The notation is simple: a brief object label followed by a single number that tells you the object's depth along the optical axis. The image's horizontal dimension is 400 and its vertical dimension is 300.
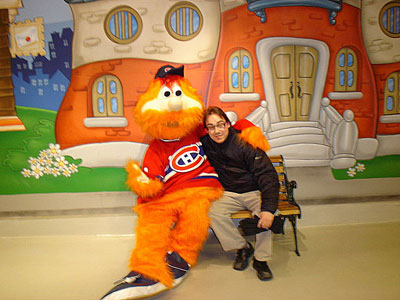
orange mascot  2.00
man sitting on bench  2.10
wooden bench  2.25
